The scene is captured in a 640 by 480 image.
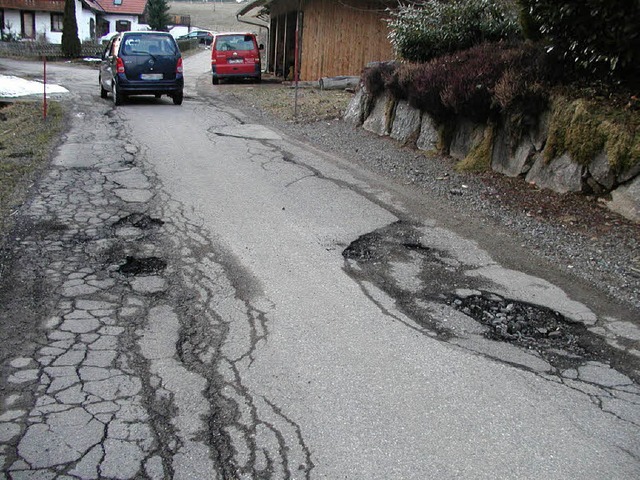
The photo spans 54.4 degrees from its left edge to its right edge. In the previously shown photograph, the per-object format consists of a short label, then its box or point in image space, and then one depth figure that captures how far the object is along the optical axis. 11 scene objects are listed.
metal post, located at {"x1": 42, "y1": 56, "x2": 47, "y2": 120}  14.03
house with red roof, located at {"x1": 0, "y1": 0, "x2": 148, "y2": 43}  51.03
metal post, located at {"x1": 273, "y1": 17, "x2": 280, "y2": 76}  28.80
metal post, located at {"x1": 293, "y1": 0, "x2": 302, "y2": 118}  15.18
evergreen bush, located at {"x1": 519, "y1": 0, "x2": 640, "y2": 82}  7.38
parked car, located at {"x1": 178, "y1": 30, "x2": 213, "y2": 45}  73.61
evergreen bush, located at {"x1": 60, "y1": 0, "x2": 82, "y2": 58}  41.56
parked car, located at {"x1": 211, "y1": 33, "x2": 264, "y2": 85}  23.78
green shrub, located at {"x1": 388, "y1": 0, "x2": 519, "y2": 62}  11.79
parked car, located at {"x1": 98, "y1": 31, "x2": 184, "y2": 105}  16.20
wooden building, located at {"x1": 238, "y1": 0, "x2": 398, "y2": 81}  20.64
